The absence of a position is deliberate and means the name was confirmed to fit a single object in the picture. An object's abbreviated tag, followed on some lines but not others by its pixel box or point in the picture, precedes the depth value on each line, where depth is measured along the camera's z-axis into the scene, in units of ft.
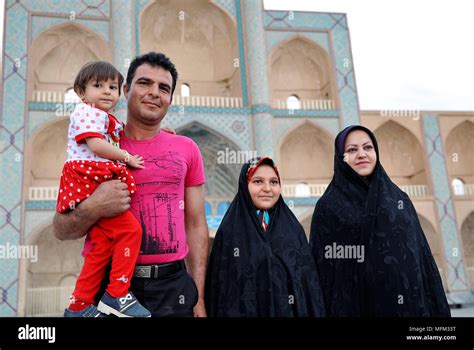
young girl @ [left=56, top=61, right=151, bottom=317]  5.08
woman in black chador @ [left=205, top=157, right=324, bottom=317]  6.34
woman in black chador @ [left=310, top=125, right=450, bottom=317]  6.68
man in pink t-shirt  5.27
